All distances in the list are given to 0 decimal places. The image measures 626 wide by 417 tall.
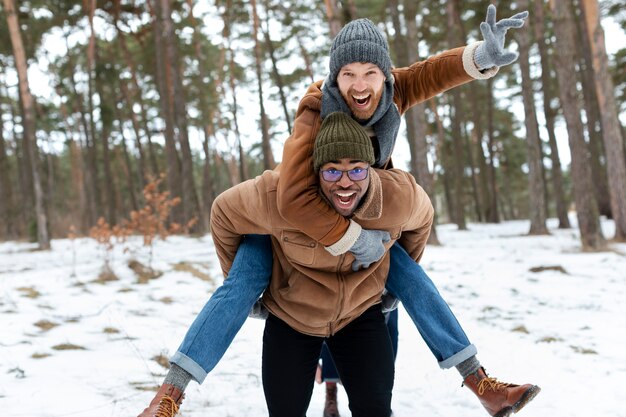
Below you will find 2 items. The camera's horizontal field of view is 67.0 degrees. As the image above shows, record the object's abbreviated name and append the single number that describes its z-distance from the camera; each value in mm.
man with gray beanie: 1847
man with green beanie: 1893
